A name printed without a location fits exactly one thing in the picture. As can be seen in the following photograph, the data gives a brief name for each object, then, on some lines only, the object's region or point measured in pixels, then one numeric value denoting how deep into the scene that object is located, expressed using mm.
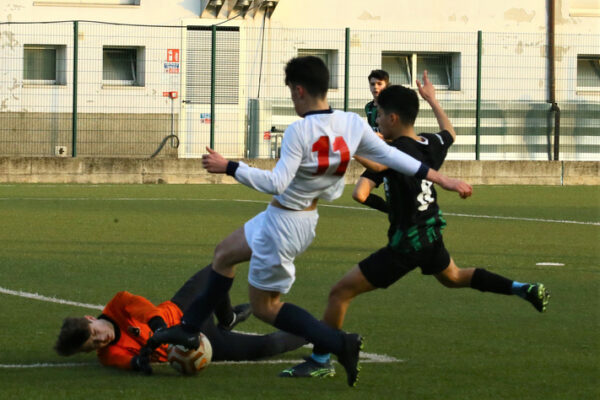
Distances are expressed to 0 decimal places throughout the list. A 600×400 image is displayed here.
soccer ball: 11602
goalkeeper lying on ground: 11531
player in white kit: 10805
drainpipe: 55250
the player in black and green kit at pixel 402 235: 12359
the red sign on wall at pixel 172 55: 57437
